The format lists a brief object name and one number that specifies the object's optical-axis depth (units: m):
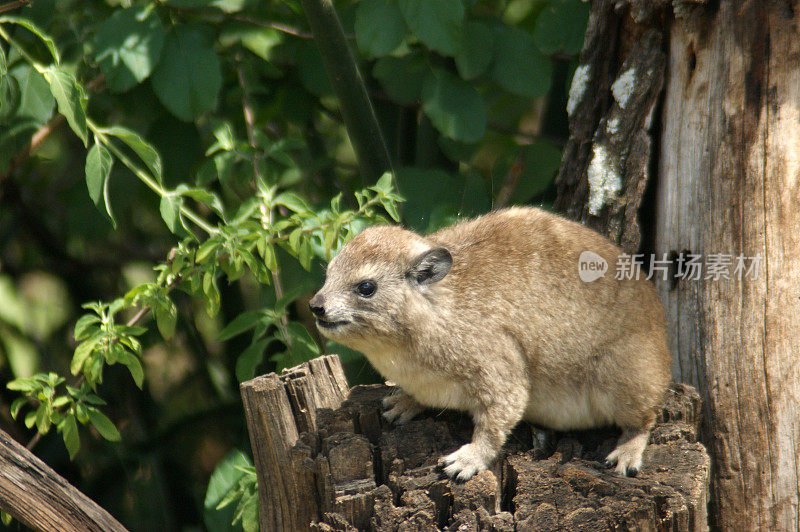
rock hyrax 7.26
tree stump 6.23
